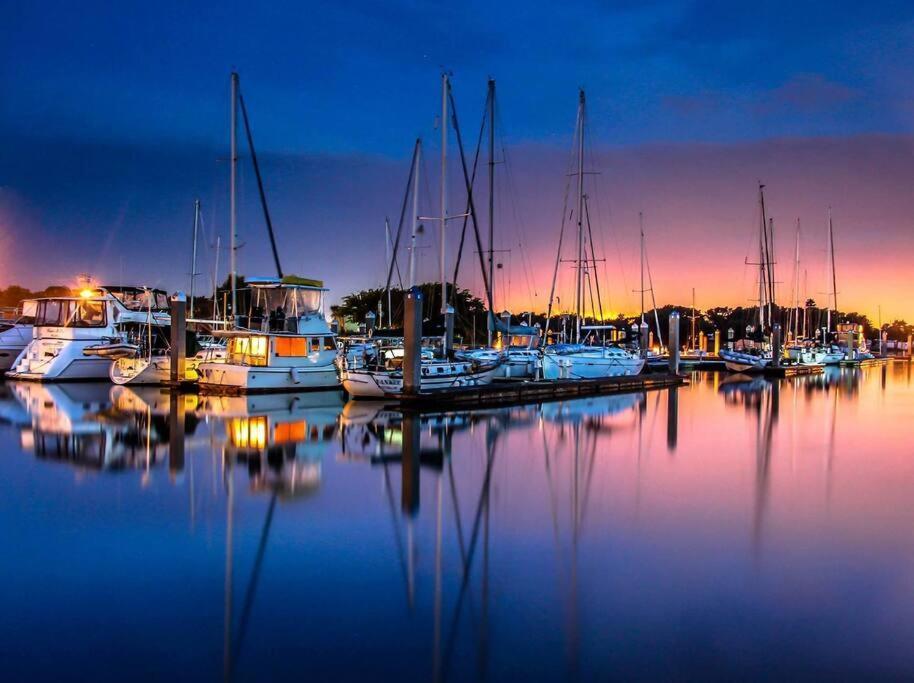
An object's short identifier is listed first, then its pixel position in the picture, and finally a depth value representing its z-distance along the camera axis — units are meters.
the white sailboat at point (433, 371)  26.66
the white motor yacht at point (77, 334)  36.06
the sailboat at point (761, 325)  58.91
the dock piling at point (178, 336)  29.44
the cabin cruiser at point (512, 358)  34.86
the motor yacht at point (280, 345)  29.53
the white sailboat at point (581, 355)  38.66
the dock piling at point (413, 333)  23.23
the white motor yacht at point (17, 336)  40.81
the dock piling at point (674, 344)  45.19
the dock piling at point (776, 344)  56.26
